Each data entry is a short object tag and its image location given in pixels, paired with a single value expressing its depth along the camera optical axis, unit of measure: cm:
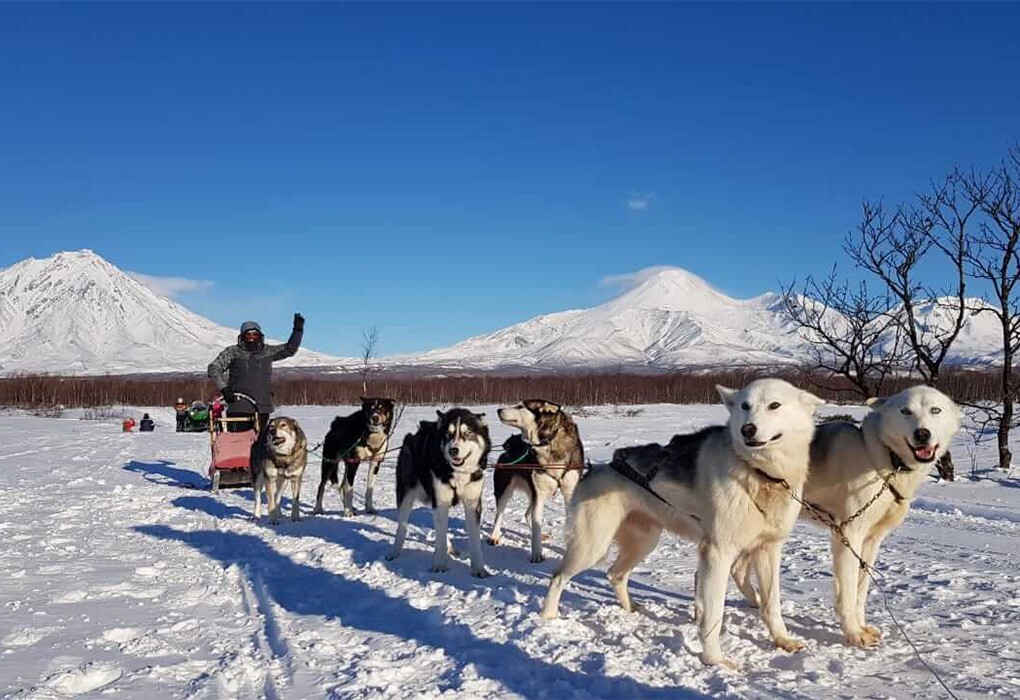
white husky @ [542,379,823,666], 374
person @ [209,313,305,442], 970
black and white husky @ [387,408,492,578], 587
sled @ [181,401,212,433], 2403
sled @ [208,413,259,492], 1016
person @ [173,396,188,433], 2514
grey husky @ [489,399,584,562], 633
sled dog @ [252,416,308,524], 835
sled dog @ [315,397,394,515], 866
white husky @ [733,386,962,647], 386
